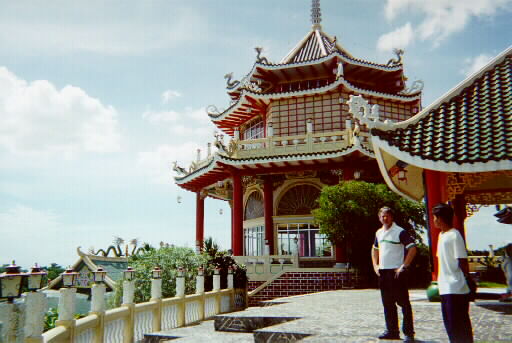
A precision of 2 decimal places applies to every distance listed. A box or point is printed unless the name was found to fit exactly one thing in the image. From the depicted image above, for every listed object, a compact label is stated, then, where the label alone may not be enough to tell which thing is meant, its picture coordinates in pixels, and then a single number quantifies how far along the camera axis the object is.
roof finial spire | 29.58
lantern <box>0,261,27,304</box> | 4.76
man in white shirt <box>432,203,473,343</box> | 4.77
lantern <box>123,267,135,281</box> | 9.62
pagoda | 21.67
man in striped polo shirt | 5.79
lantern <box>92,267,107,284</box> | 7.79
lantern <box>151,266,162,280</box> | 11.15
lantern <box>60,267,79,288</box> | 6.60
